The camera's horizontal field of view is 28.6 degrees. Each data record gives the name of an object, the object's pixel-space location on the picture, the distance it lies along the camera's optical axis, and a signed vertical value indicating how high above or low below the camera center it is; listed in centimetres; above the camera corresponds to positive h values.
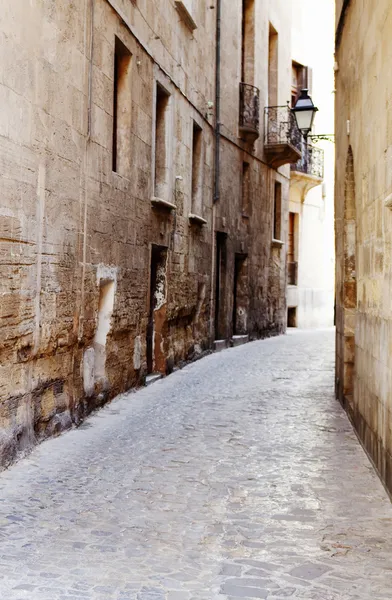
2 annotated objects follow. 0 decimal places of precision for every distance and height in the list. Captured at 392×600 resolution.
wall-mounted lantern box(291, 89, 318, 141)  1148 +261
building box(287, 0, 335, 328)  2519 +320
